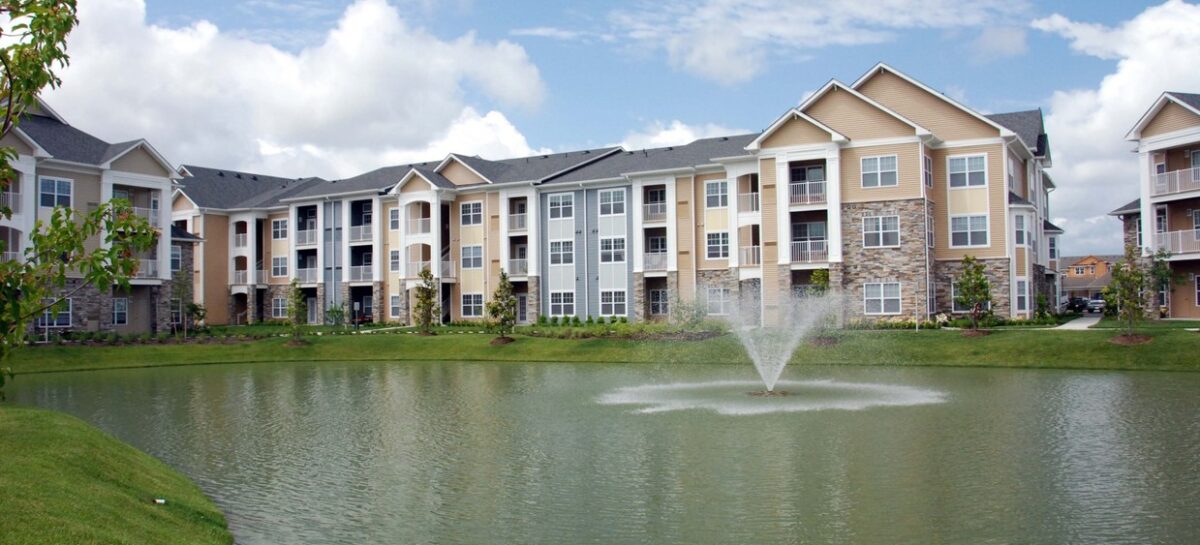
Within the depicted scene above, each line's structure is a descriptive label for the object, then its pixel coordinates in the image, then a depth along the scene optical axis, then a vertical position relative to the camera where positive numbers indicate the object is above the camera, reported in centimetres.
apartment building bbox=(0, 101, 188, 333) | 4325 +579
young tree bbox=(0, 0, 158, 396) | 752 +69
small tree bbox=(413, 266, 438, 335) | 4725 +3
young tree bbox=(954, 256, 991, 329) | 3672 +30
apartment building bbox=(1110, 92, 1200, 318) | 4050 +477
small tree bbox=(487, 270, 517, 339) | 4366 -17
